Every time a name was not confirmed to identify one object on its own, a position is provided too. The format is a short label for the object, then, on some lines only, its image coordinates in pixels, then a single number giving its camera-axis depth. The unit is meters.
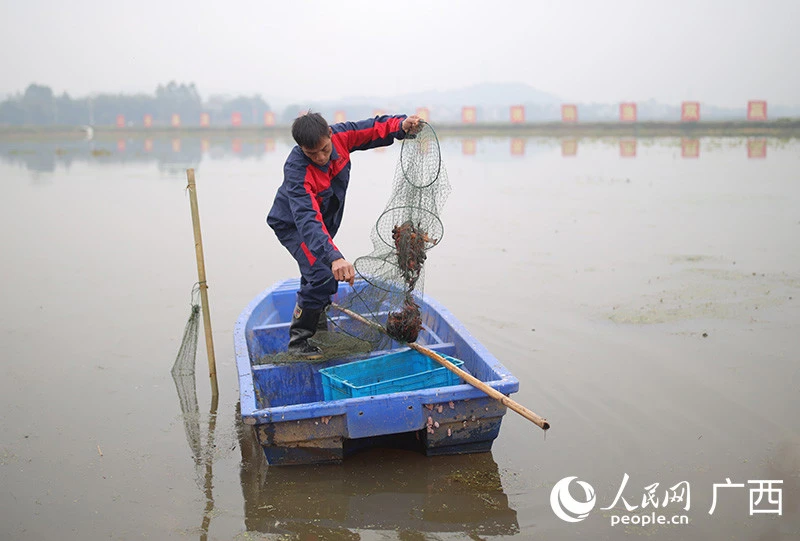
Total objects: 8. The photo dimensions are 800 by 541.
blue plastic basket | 4.33
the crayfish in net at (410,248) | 4.74
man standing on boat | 4.35
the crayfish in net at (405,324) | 4.66
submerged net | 4.95
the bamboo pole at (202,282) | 5.17
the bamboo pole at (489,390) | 3.63
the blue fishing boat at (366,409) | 3.90
